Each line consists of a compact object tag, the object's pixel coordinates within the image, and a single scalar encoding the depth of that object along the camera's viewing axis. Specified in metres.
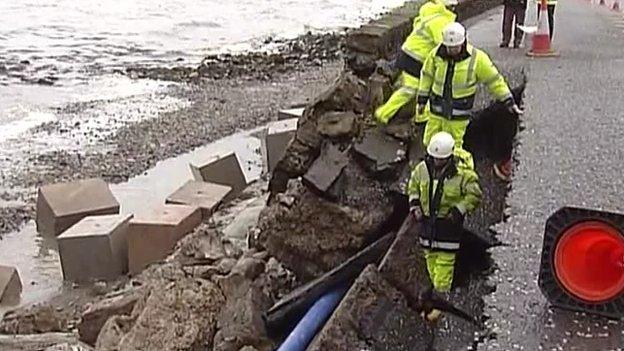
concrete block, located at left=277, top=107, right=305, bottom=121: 16.30
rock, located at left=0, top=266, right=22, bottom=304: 11.15
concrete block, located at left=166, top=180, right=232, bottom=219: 11.99
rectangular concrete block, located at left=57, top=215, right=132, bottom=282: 11.38
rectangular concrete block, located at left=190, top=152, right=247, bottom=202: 14.05
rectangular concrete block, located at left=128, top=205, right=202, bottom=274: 11.11
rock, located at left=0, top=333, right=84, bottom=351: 8.79
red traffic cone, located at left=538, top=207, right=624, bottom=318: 4.76
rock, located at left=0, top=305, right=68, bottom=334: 9.88
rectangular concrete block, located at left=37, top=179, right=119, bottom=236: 12.99
